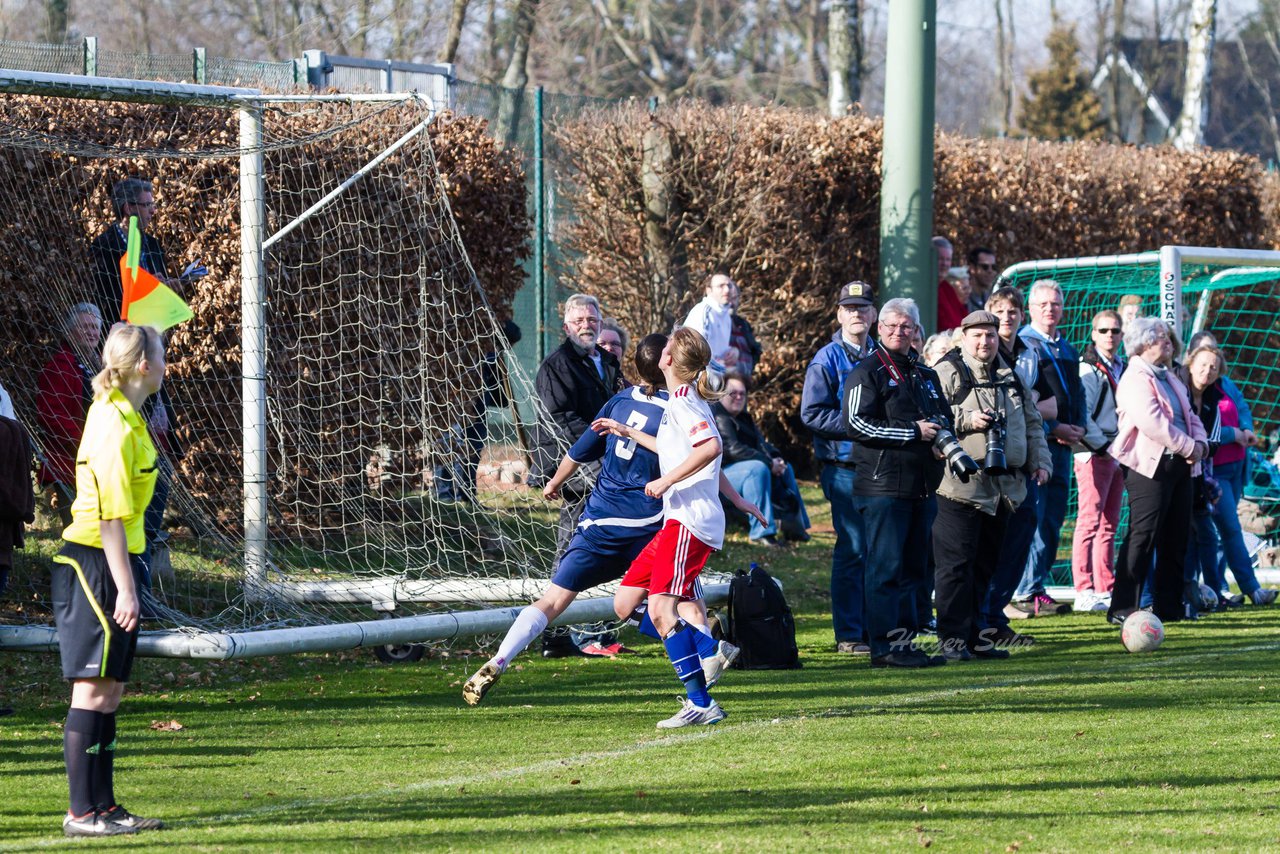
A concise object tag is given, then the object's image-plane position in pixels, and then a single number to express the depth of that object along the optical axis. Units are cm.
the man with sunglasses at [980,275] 2986
